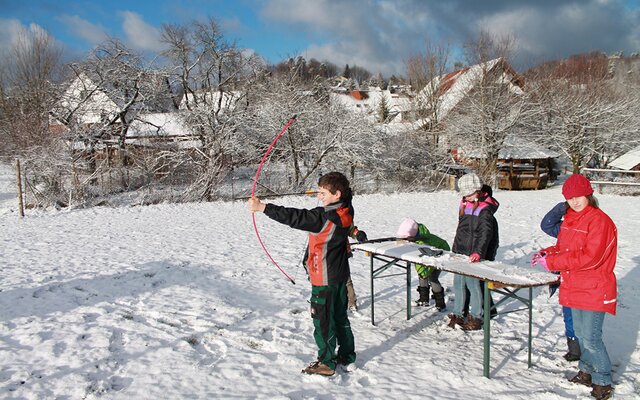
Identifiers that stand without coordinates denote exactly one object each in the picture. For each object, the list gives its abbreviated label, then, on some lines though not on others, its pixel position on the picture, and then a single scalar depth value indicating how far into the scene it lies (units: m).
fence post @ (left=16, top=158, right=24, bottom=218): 12.98
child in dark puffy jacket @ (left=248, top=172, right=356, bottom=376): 3.63
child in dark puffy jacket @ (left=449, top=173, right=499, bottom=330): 4.56
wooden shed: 24.30
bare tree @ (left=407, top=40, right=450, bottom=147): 26.23
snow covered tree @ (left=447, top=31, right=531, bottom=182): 23.55
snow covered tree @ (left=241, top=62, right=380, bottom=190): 21.41
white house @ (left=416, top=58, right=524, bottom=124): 23.66
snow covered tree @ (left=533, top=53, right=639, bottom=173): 25.25
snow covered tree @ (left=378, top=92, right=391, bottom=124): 27.38
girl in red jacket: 3.31
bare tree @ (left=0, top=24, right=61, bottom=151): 17.50
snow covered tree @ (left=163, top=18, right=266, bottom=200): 18.80
